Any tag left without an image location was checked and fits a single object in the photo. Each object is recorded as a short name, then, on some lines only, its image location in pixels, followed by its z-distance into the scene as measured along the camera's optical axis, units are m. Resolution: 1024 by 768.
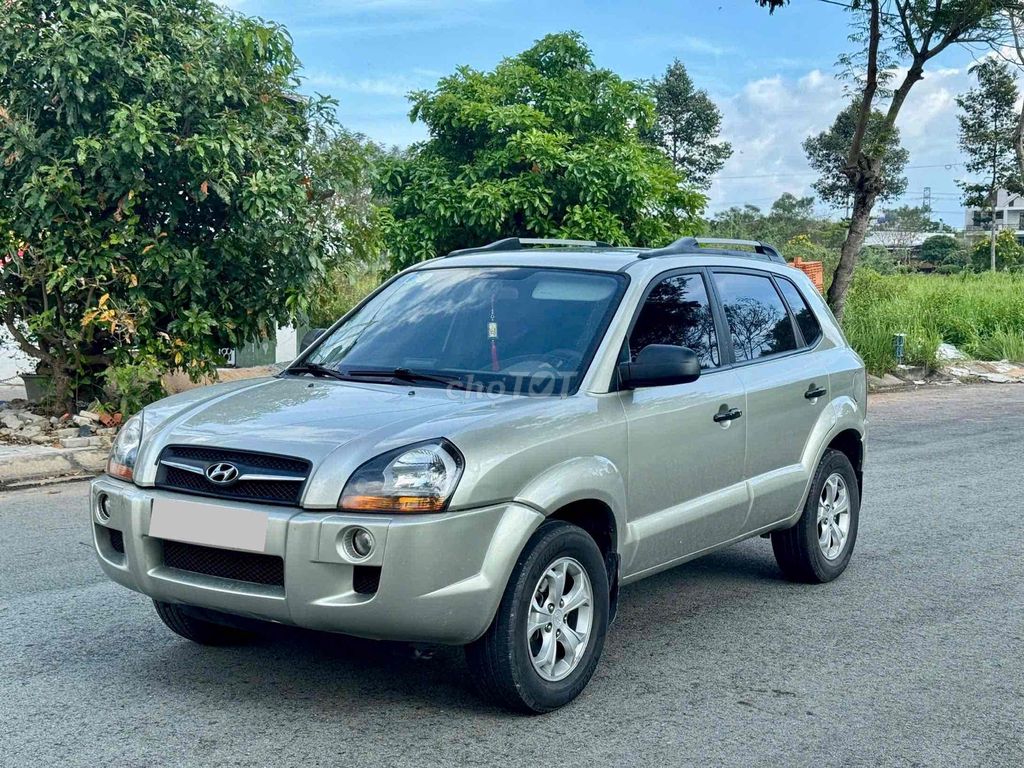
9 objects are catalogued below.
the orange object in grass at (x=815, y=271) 24.11
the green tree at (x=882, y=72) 16.89
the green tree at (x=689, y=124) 49.69
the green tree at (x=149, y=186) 9.88
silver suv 3.95
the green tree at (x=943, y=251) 73.31
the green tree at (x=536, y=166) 12.98
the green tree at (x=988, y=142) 41.88
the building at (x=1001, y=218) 71.31
